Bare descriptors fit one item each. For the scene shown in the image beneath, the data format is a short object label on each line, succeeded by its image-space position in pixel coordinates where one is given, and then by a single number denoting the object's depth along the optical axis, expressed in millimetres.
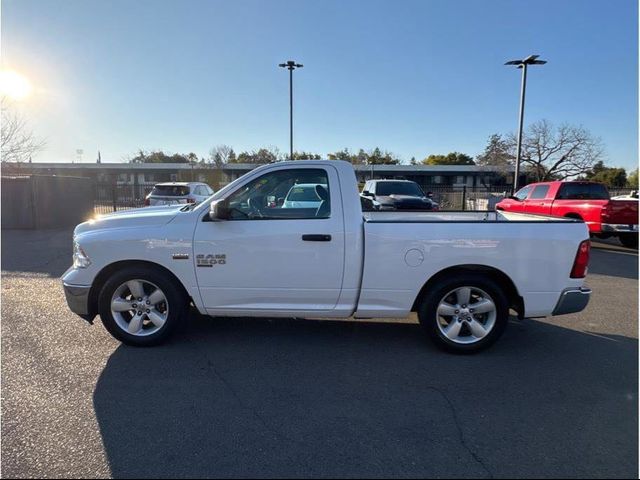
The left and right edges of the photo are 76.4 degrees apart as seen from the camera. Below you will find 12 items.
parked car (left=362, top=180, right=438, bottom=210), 14398
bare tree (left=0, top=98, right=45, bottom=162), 20656
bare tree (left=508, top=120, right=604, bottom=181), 36812
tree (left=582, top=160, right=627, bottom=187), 38694
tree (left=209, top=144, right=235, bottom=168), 47812
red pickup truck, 10500
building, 51188
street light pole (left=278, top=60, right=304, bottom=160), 22344
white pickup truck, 3928
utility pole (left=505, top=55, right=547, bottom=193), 17609
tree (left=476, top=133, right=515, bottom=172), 39000
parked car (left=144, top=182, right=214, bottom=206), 15554
